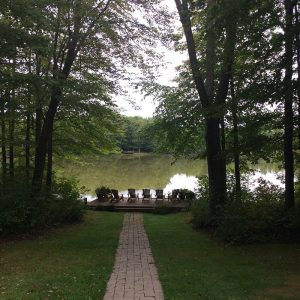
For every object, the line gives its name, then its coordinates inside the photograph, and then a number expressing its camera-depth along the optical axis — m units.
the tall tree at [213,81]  11.65
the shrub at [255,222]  11.34
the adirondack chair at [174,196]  22.80
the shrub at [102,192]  23.48
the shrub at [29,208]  12.49
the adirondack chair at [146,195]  23.50
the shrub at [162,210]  20.42
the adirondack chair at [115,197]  23.23
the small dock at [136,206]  20.80
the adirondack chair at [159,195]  23.45
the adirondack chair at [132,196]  23.36
